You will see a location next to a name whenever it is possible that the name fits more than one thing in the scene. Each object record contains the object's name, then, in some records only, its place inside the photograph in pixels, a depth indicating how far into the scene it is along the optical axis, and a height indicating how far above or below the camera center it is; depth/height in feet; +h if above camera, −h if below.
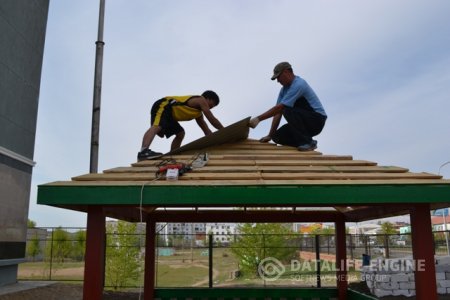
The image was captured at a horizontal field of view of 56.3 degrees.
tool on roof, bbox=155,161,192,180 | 13.42 +1.94
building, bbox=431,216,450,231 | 248.93 +7.45
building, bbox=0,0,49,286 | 35.50 +10.32
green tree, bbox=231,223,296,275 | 74.69 -3.61
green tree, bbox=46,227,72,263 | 90.79 -4.49
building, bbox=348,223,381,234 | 269.89 +1.23
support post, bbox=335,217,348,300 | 27.68 -1.78
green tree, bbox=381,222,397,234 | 155.88 +1.18
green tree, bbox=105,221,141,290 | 69.21 -4.86
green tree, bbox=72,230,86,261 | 89.51 -3.74
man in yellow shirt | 19.45 +5.50
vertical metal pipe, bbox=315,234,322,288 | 37.62 -2.74
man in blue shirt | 19.01 +5.32
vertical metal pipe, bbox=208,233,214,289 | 45.08 -2.88
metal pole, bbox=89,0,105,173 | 29.99 +9.91
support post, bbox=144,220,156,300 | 26.99 -1.90
